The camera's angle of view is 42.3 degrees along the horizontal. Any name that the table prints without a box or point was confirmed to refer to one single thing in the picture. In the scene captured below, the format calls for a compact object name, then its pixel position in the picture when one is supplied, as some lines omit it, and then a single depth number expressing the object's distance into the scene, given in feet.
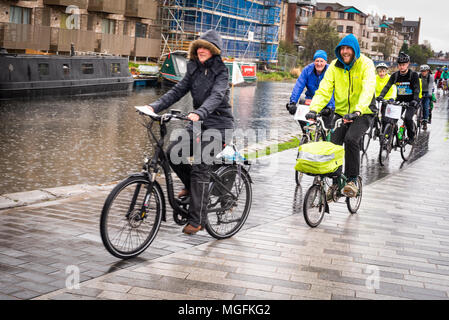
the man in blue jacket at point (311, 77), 30.23
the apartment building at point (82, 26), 107.24
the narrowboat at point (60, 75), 78.95
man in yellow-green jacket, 21.29
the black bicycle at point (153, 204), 15.43
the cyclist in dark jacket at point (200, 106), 17.21
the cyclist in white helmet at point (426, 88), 55.06
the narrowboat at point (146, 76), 123.59
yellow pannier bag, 19.86
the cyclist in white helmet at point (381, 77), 41.47
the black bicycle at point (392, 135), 37.93
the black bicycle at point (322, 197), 20.30
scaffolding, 167.22
